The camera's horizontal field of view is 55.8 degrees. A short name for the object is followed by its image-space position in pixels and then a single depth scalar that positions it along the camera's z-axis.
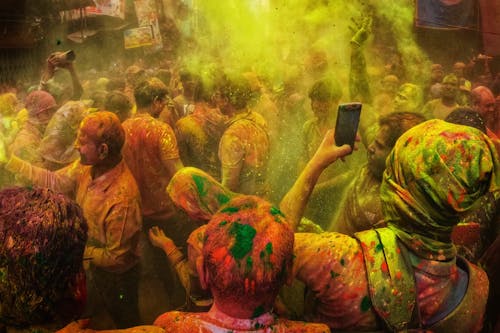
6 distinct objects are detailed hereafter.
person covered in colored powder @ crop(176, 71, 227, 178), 2.67
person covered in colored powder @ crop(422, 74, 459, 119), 2.87
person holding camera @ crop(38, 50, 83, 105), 2.78
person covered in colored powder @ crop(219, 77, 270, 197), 2.63
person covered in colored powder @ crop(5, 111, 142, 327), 2.53
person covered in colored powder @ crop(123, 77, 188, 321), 2.67
